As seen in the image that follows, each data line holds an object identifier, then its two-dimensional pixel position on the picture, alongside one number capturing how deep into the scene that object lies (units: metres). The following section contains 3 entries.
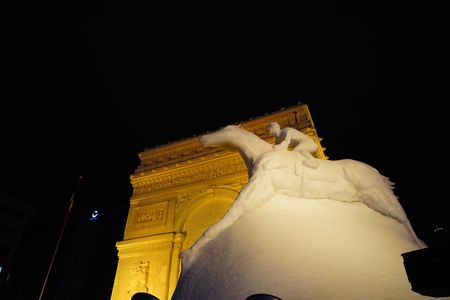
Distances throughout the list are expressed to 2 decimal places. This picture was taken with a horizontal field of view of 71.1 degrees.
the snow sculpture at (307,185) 3.36
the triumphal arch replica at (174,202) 9.97
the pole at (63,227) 10.62
